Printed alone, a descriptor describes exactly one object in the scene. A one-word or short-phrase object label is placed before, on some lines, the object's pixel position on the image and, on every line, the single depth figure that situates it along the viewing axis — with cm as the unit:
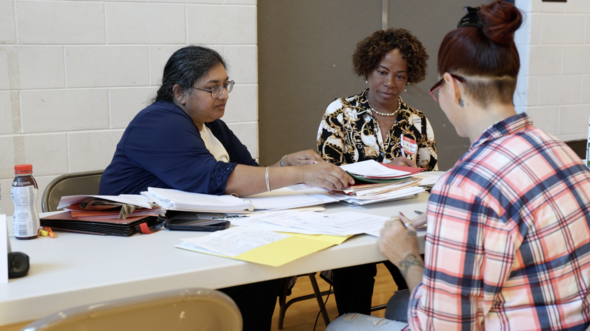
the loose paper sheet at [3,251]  98
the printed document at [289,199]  155
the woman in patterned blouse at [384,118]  243
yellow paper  108
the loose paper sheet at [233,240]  115
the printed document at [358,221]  129
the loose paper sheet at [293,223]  127
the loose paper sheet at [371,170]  169
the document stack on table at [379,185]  158
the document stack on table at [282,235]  113
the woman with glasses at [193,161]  164
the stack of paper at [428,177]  181
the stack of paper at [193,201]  142
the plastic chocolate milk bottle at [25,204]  122
